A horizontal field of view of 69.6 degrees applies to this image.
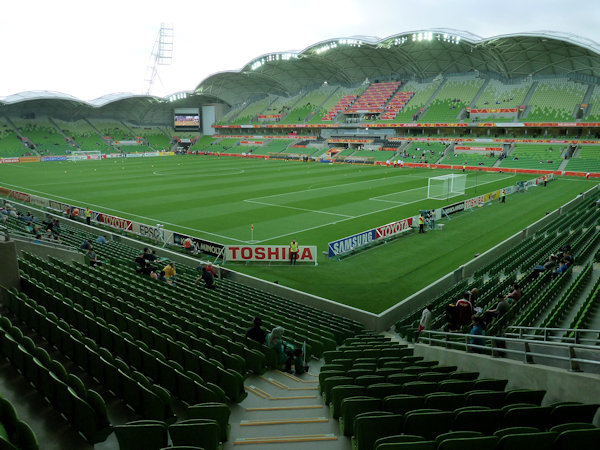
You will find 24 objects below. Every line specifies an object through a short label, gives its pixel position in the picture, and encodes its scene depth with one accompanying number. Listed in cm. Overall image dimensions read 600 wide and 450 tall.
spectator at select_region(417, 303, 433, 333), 1142
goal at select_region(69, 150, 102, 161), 8281
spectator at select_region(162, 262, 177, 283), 1548
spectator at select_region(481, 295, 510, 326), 1113
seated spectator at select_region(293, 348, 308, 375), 878
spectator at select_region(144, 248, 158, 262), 1714
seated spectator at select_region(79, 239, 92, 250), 1788
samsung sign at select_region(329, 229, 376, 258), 2231
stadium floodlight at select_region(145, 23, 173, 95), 11812
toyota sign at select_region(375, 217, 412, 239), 2502
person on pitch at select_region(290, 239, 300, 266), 2149
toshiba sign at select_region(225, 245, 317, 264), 2158
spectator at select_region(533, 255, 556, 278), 1502
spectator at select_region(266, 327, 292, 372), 877
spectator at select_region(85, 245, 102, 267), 1645
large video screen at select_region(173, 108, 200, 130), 11262
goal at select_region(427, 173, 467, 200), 4011
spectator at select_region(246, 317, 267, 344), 912
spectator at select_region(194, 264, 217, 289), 1576
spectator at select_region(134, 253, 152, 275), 1622
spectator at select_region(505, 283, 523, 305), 1220
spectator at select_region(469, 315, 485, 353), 925
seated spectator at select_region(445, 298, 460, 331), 1140
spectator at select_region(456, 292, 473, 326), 1133
